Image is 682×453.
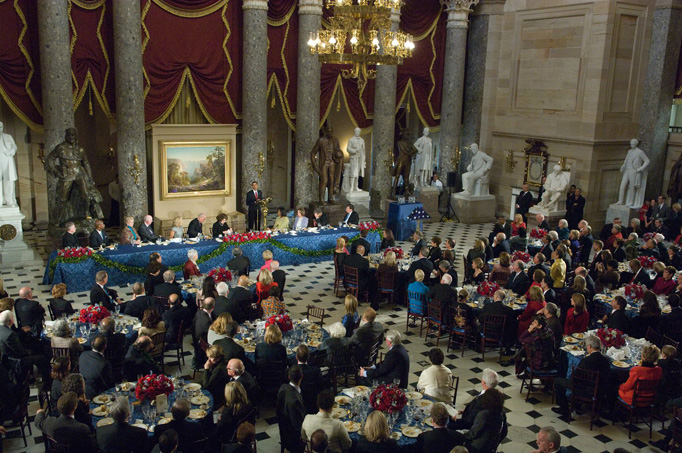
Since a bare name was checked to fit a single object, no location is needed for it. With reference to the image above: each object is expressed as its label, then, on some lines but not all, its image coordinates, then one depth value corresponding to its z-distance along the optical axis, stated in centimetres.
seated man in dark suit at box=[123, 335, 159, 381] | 724
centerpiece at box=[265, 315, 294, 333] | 838
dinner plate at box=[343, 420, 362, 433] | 628
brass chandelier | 915
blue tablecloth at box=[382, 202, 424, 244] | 1734
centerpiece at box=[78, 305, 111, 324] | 837
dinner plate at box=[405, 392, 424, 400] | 691
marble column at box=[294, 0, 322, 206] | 1700
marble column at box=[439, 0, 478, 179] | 1953
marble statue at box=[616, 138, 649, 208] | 1739
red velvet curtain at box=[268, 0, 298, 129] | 1711
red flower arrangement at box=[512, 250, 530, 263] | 1248
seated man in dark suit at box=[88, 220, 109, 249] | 1247
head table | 1206
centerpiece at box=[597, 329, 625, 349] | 849
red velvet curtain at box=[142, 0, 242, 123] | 1548
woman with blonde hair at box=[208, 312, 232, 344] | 771
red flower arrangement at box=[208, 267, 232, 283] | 1030
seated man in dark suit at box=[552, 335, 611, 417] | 782
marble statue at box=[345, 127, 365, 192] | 1841
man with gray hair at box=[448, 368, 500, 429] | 656
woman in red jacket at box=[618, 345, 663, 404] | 757
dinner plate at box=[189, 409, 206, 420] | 645
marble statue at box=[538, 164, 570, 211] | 1752
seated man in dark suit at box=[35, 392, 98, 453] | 586
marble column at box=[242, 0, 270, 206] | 1633
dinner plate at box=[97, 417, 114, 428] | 622
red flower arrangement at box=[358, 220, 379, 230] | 1519
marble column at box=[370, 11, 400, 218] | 1847
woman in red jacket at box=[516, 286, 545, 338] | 945
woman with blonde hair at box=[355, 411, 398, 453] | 576
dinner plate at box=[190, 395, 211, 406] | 672
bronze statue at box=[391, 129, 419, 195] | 1878
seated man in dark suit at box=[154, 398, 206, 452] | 599
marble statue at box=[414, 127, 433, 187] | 1962
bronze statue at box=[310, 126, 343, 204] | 1736
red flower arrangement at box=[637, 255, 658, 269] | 1207
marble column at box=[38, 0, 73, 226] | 1365
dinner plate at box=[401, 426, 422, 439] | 628
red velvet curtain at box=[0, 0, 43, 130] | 1380
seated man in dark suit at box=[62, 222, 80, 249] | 1217
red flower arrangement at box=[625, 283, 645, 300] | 1038
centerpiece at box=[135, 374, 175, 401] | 640
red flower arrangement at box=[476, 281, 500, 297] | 1025
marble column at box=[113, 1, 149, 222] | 1456
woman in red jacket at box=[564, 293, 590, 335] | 902
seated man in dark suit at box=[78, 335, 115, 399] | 699
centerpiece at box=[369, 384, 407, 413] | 644
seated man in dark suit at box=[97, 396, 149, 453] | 579
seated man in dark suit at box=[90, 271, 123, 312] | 927
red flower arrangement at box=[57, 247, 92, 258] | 1191
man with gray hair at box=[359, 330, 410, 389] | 753
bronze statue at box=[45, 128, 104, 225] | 1353
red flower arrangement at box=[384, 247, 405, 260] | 1256
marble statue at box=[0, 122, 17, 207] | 1361
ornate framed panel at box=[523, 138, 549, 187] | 1883
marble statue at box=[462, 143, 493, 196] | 1989
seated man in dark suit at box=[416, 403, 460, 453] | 586
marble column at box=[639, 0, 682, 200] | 1766
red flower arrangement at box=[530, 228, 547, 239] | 1448
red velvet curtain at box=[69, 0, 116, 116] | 1456
